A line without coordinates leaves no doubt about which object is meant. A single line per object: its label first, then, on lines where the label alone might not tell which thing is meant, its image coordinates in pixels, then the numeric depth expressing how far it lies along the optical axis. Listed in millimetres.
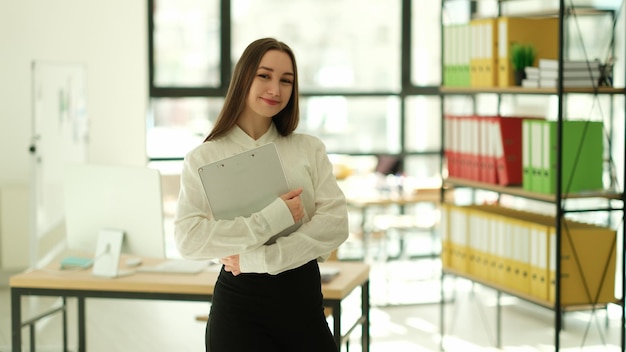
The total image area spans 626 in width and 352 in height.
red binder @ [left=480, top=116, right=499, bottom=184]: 4895
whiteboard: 5766
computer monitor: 3684
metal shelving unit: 4230
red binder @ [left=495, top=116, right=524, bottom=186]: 4797
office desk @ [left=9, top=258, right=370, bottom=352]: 3643
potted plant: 4680
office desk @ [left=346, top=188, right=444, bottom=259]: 6680
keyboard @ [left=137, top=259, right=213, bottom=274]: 3832
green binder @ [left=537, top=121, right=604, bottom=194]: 4367
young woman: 2611
